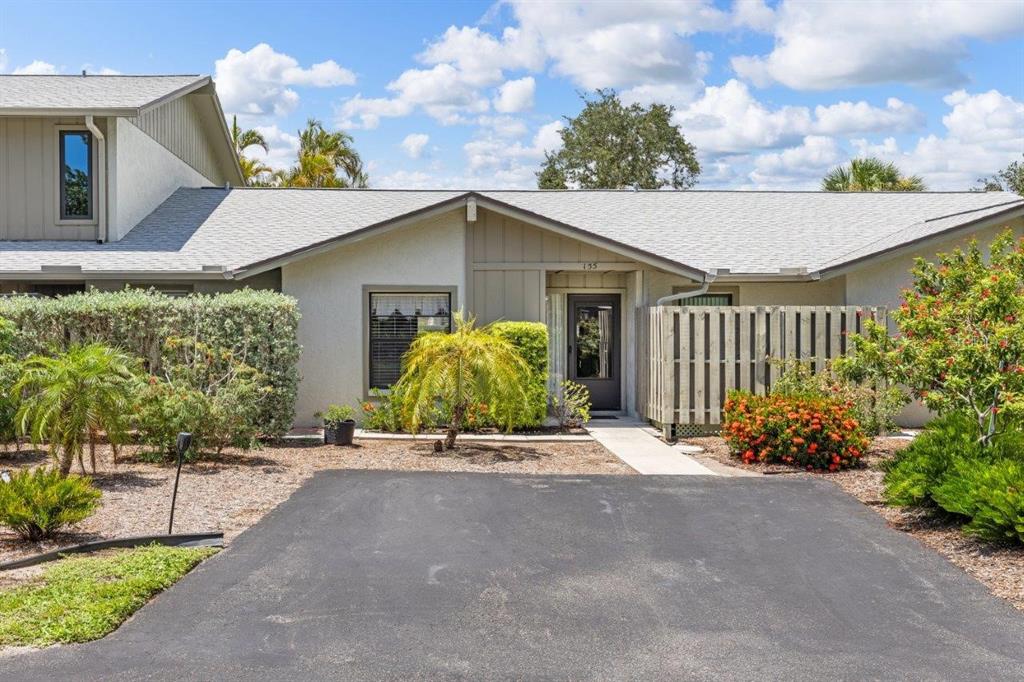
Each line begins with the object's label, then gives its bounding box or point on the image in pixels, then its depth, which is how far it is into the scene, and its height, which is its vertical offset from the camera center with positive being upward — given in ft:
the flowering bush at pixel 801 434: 35.40 -3.90
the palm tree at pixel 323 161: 117.08 +25.98
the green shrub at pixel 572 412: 46.21 -3.76
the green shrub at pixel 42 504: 22.65 -4.27
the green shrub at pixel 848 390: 41.68 -2.42
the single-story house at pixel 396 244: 46.14 +5.68
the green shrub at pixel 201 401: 34.53 -2.37
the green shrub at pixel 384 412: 44.24 -3.65
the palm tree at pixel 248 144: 114.01 +26.79
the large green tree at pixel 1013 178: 123.44 +23.80
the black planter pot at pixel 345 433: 40.73 -4.27
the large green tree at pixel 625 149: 134.51 +30.64
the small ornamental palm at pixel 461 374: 38.04 -1.40
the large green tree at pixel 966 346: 26.96 -0.17
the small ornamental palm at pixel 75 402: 28.66 -1.98
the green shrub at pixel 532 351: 43.98 -0.44
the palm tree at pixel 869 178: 86.17 +16.82
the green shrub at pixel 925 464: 26.50 -3.93
